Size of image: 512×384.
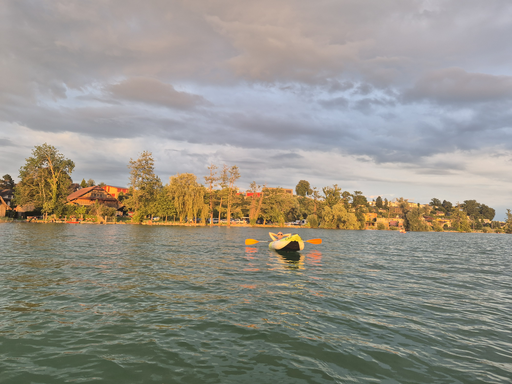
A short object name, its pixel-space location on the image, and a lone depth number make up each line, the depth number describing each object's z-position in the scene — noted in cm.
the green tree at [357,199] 10686
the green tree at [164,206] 7438
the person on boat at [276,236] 2692
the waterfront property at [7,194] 8825
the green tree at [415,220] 10356
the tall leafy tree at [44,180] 6462
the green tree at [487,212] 18275
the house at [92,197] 8238
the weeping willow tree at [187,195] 7056
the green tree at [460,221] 12225
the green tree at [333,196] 10409
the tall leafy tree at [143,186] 7256
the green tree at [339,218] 9050
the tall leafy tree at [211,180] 8219
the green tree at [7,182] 9794
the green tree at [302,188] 15725
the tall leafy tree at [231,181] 8416
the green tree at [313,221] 9669
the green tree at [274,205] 9162
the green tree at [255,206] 9062
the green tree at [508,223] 11958
